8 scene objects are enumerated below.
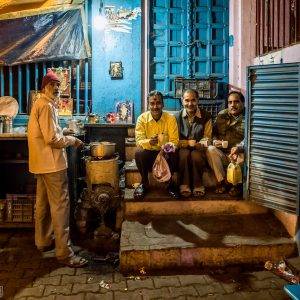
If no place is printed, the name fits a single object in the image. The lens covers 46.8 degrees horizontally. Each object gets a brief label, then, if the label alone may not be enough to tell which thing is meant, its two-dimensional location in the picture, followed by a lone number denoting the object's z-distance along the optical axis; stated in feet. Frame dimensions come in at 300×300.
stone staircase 15.29
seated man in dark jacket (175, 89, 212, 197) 18.79
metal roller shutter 16.01
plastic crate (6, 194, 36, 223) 20.10
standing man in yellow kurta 15.42
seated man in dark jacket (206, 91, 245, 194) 19.22
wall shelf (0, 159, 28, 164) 21.07
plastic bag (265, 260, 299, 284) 14.13
